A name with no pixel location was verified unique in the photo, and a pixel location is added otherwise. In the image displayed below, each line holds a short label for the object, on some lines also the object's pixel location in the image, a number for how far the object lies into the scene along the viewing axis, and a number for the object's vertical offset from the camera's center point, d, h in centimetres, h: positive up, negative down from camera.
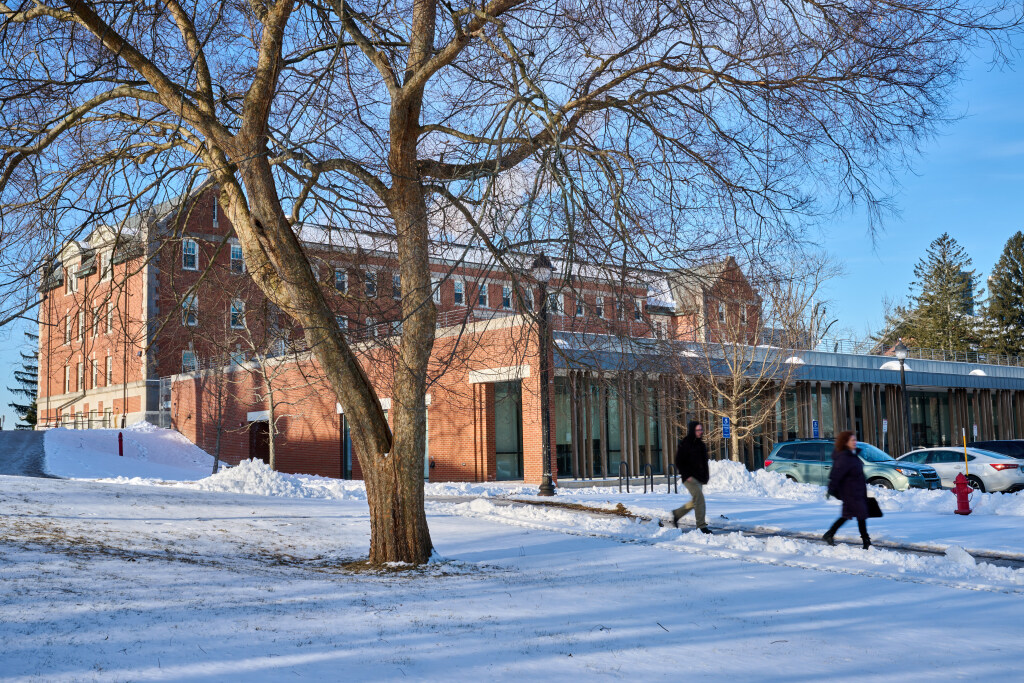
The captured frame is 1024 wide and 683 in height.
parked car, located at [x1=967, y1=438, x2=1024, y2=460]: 2568 -127
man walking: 1357 -85
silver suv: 2117 -153
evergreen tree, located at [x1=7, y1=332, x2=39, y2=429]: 8462 +330
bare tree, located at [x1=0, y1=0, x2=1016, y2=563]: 952 +355
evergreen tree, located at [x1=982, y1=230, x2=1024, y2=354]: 7475 +831
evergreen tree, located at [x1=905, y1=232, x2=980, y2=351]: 7819 +880
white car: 2259 -170
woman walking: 1179 -104
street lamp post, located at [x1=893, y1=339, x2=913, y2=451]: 2975 +172
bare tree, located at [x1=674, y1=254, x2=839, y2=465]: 3009 +170
